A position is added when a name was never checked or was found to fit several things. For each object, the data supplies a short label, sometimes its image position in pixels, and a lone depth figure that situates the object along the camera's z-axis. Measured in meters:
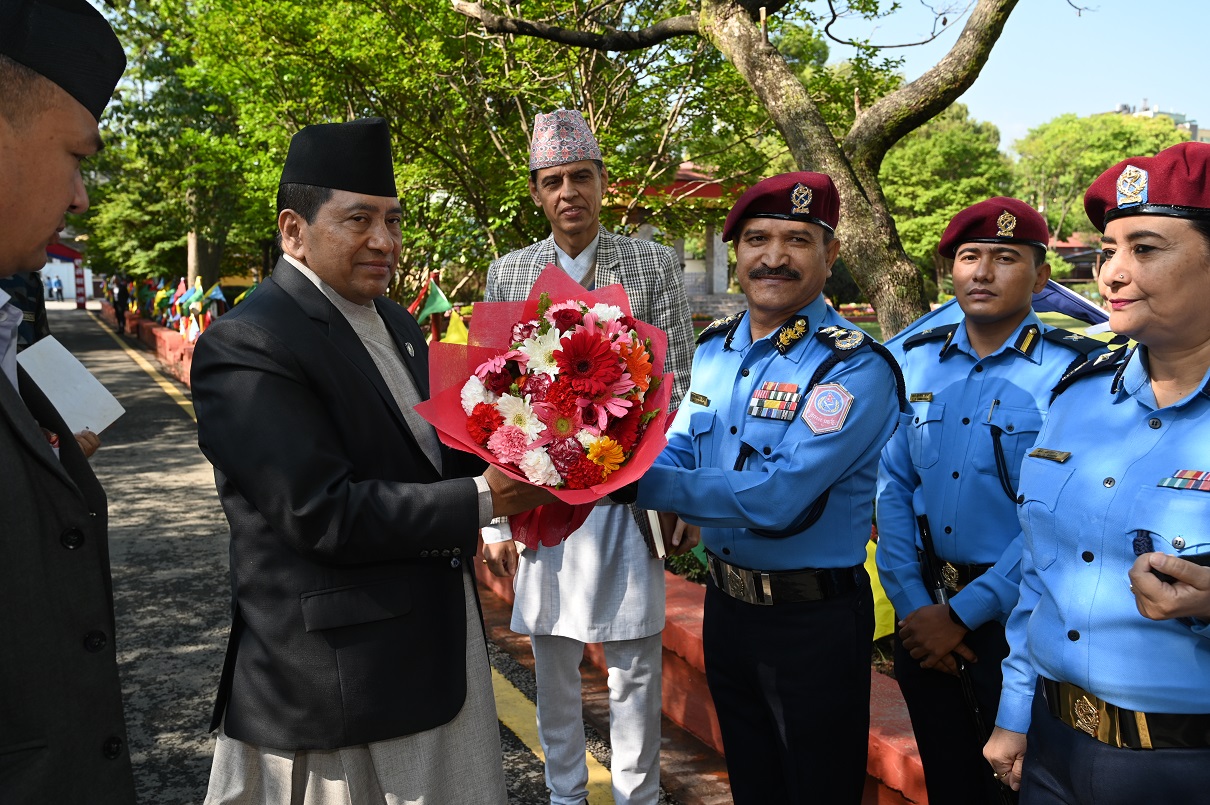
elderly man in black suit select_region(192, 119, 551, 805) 2.08
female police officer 1.83
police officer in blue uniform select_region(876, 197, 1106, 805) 2.82
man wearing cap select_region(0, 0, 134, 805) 1.50
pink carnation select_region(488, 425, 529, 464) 2.12
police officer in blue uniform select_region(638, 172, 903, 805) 2.58
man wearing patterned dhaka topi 3.36
